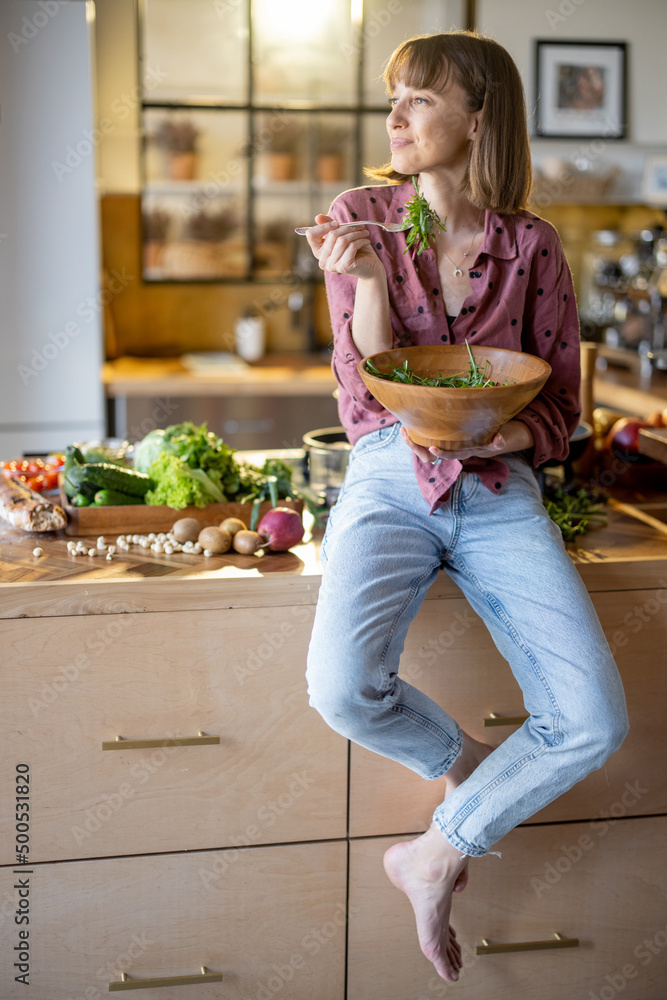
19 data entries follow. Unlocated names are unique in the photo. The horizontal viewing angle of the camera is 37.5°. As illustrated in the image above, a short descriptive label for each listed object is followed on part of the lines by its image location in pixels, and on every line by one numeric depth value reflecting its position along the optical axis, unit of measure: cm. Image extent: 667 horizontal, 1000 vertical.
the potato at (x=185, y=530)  165
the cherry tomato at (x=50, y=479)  190
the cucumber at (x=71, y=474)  170
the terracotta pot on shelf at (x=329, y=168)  394
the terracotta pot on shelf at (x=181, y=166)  381
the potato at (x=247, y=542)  161
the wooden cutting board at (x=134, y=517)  169
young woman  138
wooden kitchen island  152
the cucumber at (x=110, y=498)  170
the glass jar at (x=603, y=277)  385
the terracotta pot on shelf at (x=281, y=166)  388
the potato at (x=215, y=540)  162
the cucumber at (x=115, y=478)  169
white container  399
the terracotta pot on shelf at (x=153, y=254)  391
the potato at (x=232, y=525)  166
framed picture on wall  360
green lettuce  169
